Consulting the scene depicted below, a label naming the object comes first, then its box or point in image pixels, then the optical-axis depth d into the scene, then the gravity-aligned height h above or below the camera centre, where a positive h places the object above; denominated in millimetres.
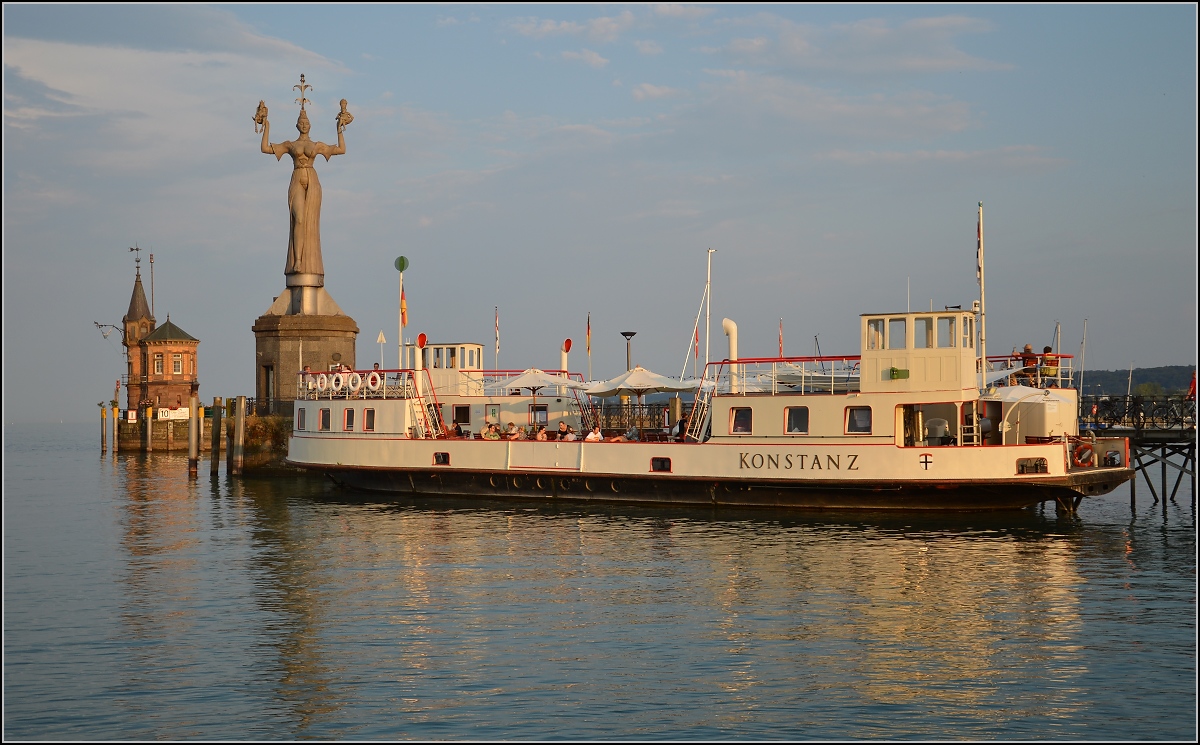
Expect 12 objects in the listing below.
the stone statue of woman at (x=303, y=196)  54344 +10353
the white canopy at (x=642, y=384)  40156 +895
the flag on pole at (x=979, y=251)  33844 +4796
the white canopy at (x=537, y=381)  41750 +1041
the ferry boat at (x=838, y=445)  31969 -1128
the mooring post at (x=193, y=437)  54981 -1445
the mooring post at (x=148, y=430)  74500 -1430
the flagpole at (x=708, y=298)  38562 +3901
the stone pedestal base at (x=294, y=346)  52875 +2963
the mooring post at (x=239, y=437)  50906 -1301
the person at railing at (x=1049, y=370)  34594 +1217
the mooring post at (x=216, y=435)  53844 -1276
